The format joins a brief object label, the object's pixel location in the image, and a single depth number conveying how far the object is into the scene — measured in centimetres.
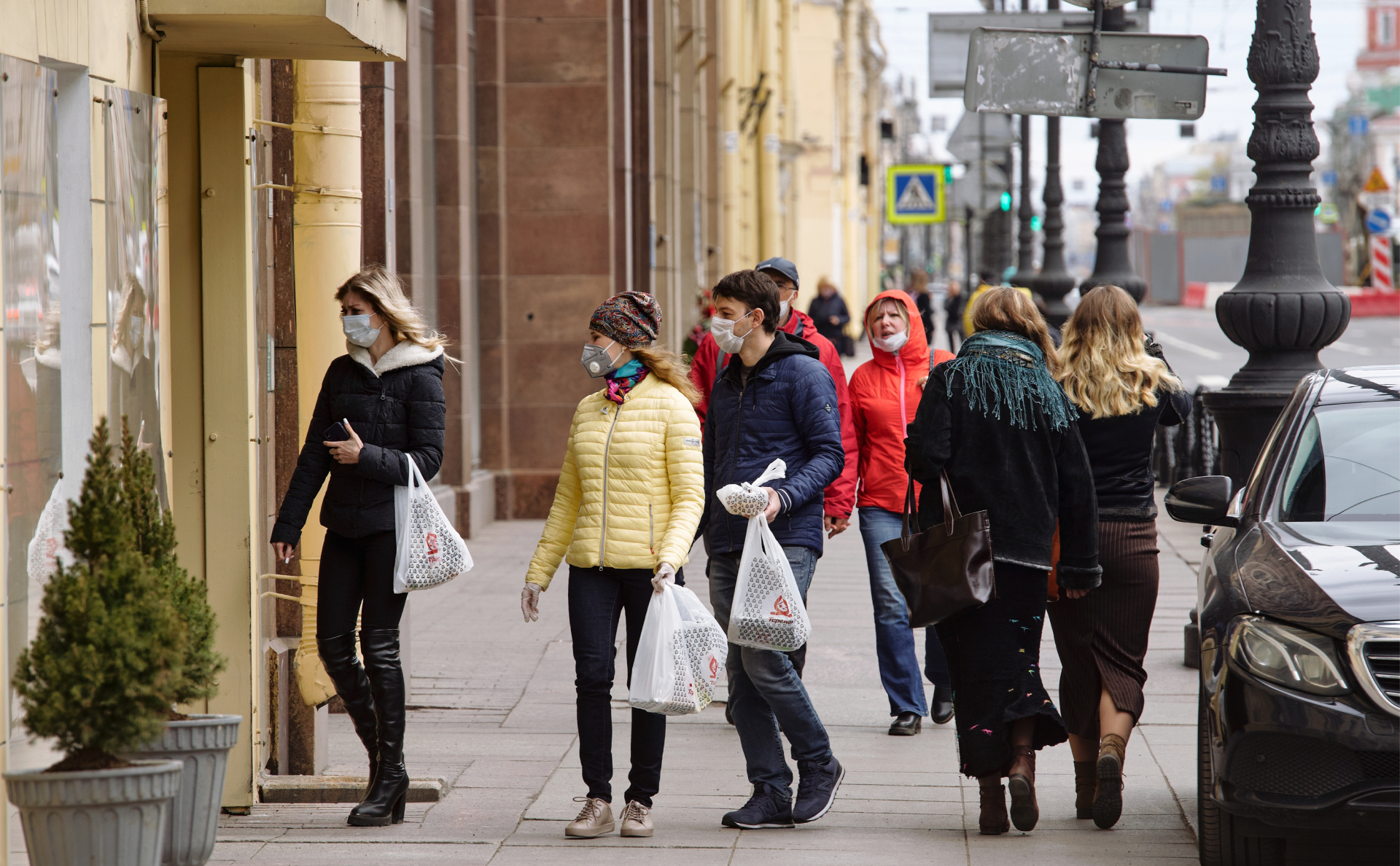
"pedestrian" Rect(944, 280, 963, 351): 7387
